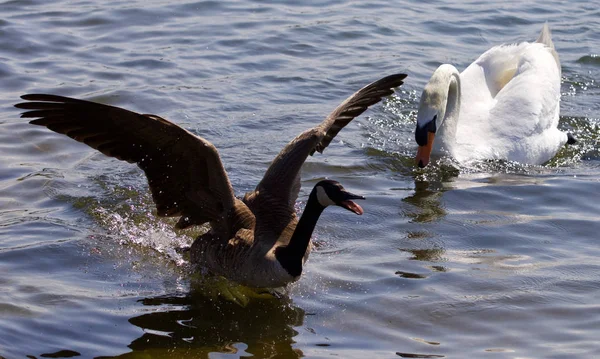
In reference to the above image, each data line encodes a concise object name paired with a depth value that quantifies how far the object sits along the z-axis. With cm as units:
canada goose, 1194
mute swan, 1831
